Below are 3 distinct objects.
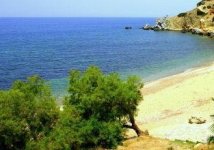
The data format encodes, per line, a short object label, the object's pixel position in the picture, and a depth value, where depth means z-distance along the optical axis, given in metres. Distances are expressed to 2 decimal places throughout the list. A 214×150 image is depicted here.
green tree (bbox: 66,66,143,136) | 36.50
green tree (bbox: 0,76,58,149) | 31.02
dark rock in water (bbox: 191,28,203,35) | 164.32
